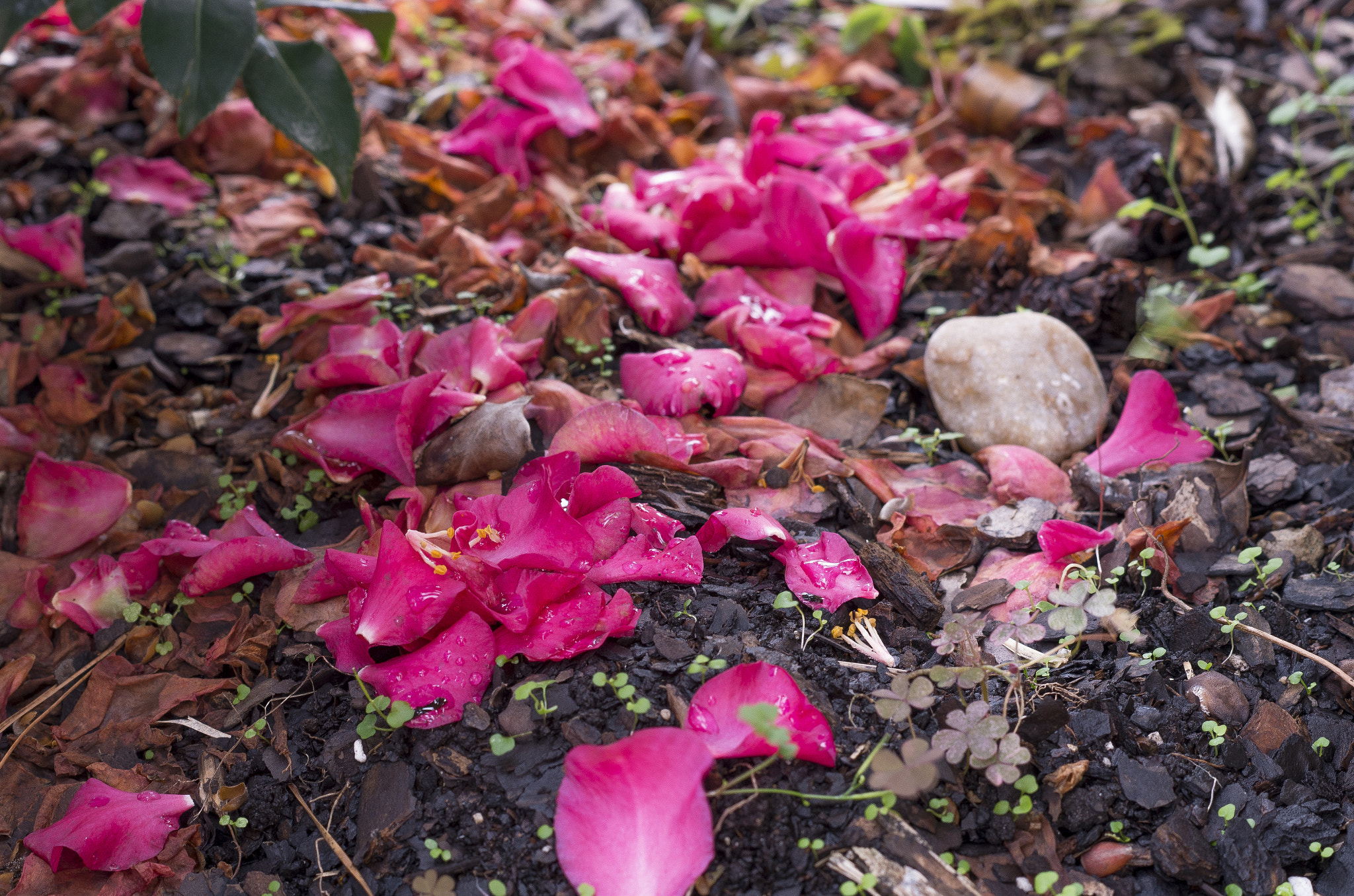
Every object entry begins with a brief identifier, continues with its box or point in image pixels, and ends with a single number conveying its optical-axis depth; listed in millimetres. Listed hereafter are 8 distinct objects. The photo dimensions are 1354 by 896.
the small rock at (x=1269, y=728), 623
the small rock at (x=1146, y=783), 607
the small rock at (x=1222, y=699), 628
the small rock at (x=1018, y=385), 732
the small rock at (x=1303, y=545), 678
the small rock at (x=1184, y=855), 594
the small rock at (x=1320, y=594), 655
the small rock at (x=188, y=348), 769
